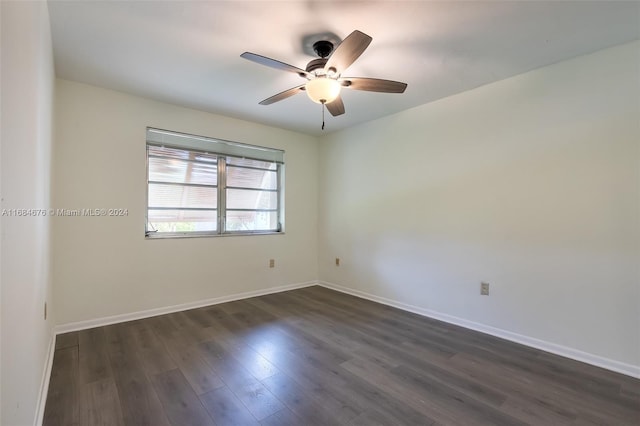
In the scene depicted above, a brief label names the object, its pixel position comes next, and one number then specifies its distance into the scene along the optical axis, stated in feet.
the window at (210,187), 11.16
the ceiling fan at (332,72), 5.69
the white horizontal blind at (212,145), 11.10
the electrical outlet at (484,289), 9.37
